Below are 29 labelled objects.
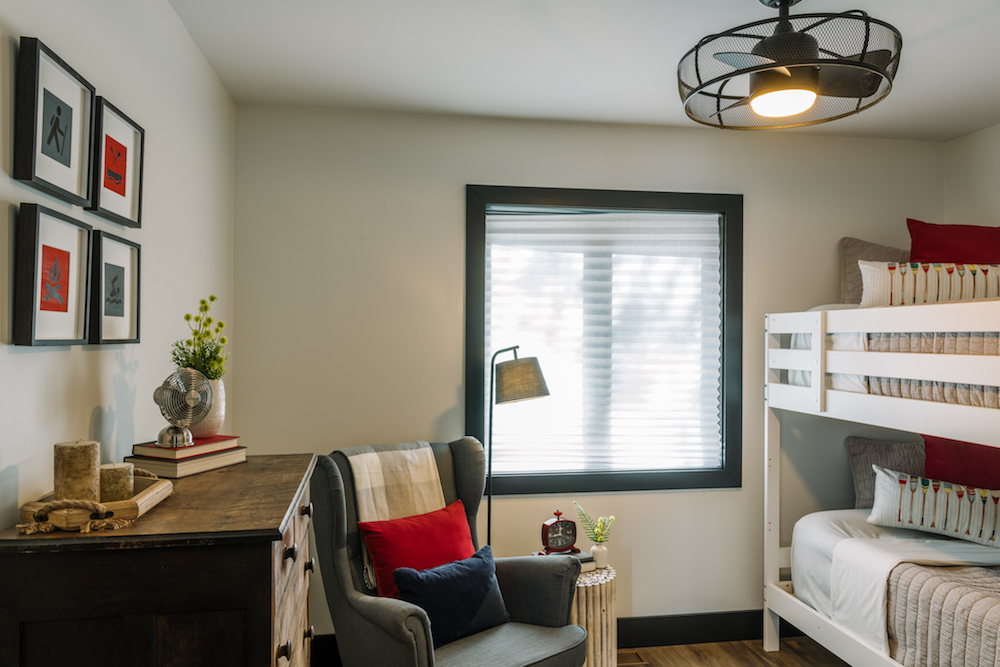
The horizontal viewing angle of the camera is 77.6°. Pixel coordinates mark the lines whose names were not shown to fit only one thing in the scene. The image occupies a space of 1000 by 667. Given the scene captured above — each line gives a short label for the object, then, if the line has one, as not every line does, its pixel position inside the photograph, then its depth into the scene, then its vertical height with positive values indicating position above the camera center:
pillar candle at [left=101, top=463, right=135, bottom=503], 1.23 -0.27
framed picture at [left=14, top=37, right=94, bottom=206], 1.21 +0.47
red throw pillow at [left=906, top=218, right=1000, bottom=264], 2.81 +0.52
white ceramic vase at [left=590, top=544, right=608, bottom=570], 2.74 -0.88
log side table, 2.56 -1.08
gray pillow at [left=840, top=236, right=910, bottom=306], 3.24 +0.53
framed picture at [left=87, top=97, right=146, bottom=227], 1.48 +0.47
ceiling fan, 1.42 +0.71
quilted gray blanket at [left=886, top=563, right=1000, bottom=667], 1.98 -0.87
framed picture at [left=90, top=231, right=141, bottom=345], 1.50 +0.15
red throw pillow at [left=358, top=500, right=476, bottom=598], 2.29 -0.73
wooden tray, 1.09 -0.29
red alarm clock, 2.74 -0.81
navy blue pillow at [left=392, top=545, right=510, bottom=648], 2.14 -0.85
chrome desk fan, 1.54 -0.13
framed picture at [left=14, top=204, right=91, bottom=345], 1.23 +0.15
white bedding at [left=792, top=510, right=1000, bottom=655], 2.37 -0.83
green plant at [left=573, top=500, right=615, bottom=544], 2.82 -0.80
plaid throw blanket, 2.46 -0.53
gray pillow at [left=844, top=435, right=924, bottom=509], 3.11 -0.52
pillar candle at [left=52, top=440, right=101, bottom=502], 1.17 -0.23
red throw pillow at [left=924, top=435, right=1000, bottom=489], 2.79 -0.48
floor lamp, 2.69 -0.11
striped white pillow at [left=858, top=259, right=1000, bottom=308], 2.39 +0.29
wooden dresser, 1.04 -0.42
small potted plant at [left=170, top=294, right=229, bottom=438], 1.70 -0.03
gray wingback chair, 1.95 -0.89
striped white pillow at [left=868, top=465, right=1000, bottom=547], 2.60 -0.64
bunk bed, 1.90 -0.10
